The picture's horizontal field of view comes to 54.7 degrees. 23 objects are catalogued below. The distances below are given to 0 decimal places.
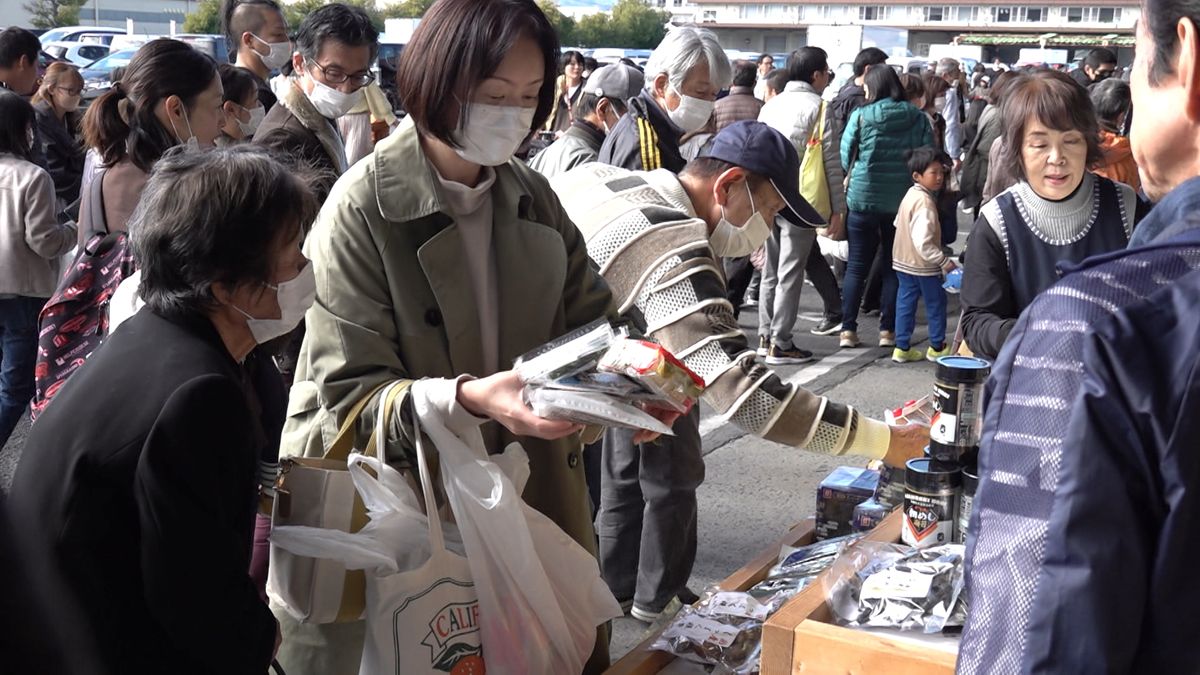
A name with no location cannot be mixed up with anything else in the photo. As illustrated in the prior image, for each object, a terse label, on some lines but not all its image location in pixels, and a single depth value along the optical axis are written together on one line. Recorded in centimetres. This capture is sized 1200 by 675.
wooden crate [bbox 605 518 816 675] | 221
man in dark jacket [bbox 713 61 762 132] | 870
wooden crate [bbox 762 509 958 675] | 179
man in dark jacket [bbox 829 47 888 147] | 957
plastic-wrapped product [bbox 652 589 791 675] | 221
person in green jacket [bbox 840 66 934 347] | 814
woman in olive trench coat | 211
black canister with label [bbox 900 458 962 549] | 216
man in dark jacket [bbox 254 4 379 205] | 426
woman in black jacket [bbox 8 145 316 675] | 158
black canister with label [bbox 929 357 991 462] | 221
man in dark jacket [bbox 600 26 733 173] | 491
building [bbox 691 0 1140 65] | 9538
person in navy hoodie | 102
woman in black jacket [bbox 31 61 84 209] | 671
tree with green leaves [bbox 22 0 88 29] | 5719
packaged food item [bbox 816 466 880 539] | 268
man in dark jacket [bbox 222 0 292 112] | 561
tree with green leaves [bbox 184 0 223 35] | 5641
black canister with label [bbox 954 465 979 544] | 216
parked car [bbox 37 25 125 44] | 3313
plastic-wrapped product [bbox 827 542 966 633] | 187
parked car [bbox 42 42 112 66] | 2756
